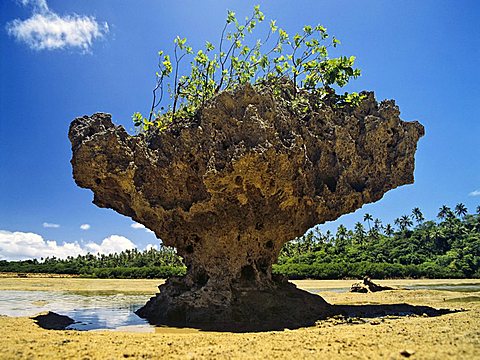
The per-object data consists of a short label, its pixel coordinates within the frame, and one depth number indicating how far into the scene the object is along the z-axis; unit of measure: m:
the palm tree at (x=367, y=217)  98.12
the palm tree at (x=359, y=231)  84.00
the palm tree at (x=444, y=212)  92.98
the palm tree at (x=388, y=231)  88.81
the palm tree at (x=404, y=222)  93.88
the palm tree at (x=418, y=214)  94.22
